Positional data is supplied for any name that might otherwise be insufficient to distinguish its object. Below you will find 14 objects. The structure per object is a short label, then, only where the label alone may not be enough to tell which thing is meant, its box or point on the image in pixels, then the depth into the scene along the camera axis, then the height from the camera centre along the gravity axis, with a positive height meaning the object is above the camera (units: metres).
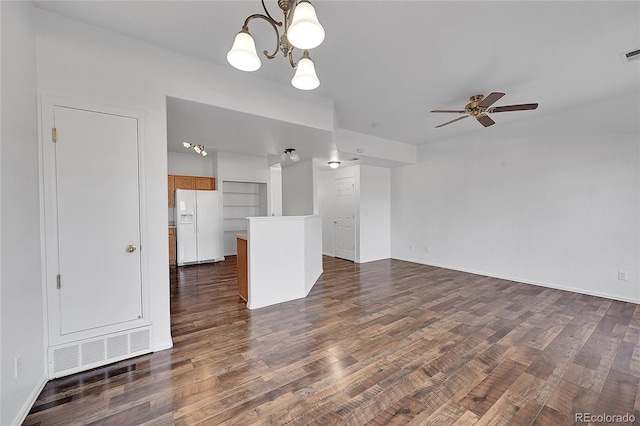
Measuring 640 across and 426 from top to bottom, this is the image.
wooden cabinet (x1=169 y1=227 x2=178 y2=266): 6.03 -0.86
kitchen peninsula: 3.44 -0.72
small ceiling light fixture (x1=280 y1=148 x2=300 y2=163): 4.72 +1.09
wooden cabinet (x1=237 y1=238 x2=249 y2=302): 3.65 -0.89
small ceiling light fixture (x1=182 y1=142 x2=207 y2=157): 5.62 +1.49
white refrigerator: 6.00 -0.35
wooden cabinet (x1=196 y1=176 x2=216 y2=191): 6.54 +0.75
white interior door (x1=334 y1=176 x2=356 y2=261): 6.48 -0.21
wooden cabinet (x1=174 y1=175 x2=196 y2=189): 6.29 +0.76
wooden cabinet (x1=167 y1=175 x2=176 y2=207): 6.16 +0.62
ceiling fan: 2.97 +1.28
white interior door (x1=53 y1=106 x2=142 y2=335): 2.04 -0.05
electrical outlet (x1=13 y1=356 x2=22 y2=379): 1.55 -0.95
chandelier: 1.21 +0.90
